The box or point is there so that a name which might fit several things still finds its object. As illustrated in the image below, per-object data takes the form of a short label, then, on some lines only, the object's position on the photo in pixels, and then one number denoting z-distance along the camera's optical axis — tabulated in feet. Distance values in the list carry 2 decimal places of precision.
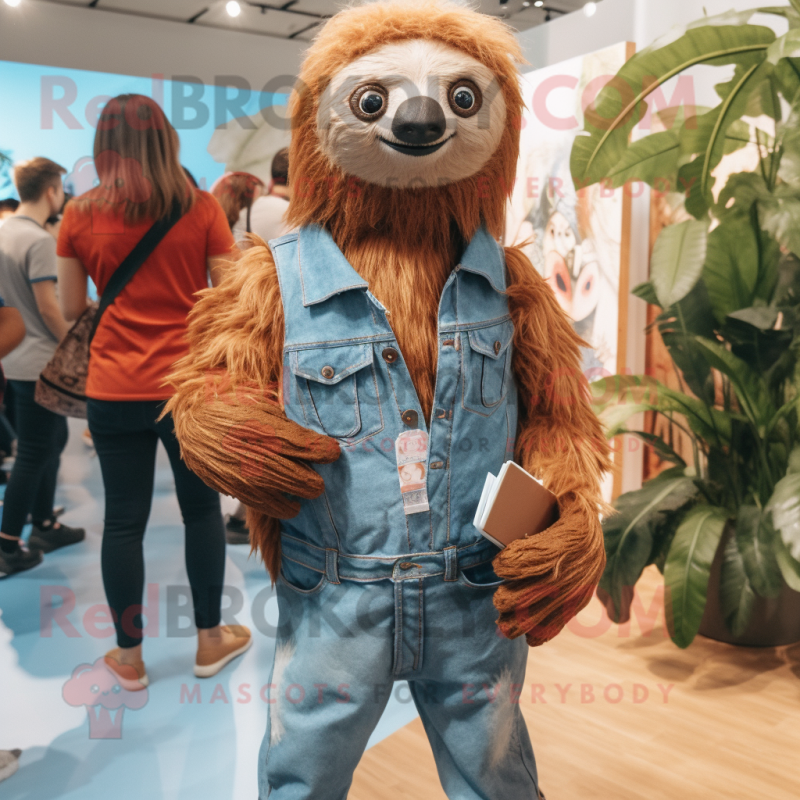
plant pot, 7.30
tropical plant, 6.28
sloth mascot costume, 3.15
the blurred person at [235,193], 9.40
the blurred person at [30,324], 7.71
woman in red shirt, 5.82
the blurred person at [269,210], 8.48
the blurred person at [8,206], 9.31
